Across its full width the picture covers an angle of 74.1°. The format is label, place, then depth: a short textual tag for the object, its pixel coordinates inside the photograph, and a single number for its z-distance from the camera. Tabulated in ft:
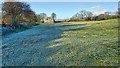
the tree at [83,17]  130.06
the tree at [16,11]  69.19
